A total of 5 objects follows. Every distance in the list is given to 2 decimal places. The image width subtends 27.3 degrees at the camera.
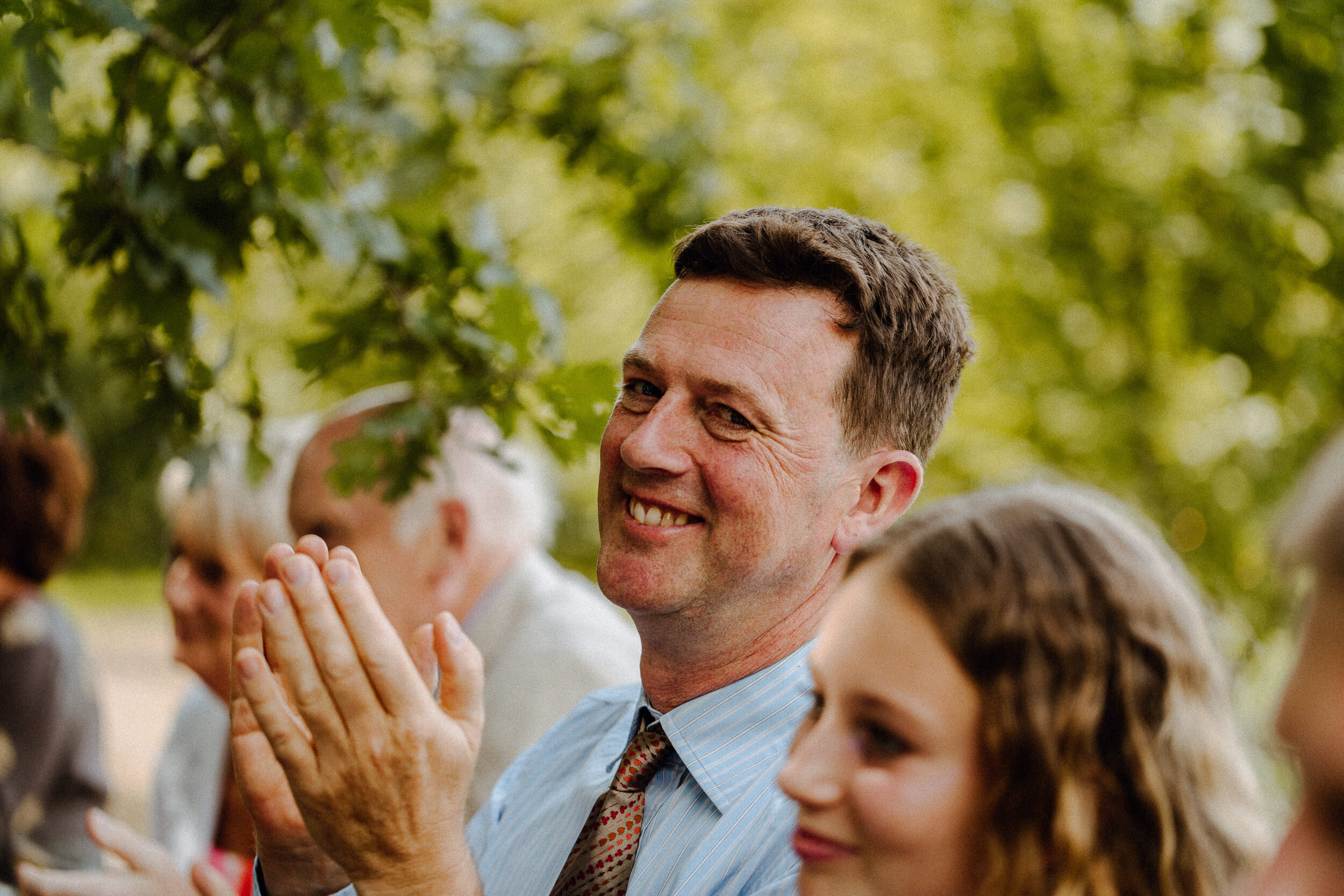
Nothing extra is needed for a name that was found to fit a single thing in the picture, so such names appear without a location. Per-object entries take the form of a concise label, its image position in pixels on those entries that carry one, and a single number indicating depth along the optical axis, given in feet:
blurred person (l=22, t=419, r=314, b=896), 7.44
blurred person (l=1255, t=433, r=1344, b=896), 3.28
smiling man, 4.90
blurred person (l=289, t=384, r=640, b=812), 6.47
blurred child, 4.08
